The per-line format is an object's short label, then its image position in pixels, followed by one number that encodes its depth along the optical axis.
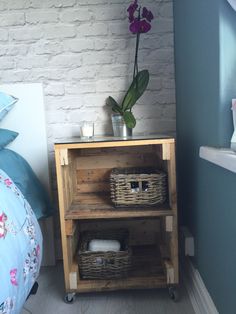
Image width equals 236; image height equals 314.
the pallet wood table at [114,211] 1.20
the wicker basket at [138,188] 1.23
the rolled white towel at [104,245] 1.32
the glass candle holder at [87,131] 1.38
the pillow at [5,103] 1.35
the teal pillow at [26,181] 1.32
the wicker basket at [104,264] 1.27
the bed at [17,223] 0.78
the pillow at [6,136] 1.37
